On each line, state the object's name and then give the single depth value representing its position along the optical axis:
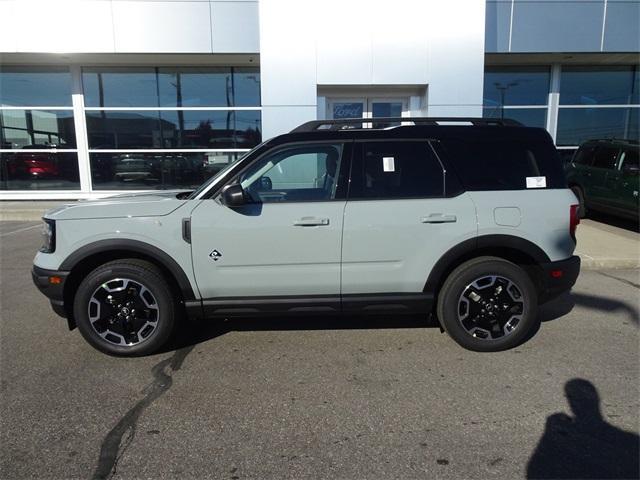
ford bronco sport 3.75
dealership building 10.35
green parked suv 8.93
